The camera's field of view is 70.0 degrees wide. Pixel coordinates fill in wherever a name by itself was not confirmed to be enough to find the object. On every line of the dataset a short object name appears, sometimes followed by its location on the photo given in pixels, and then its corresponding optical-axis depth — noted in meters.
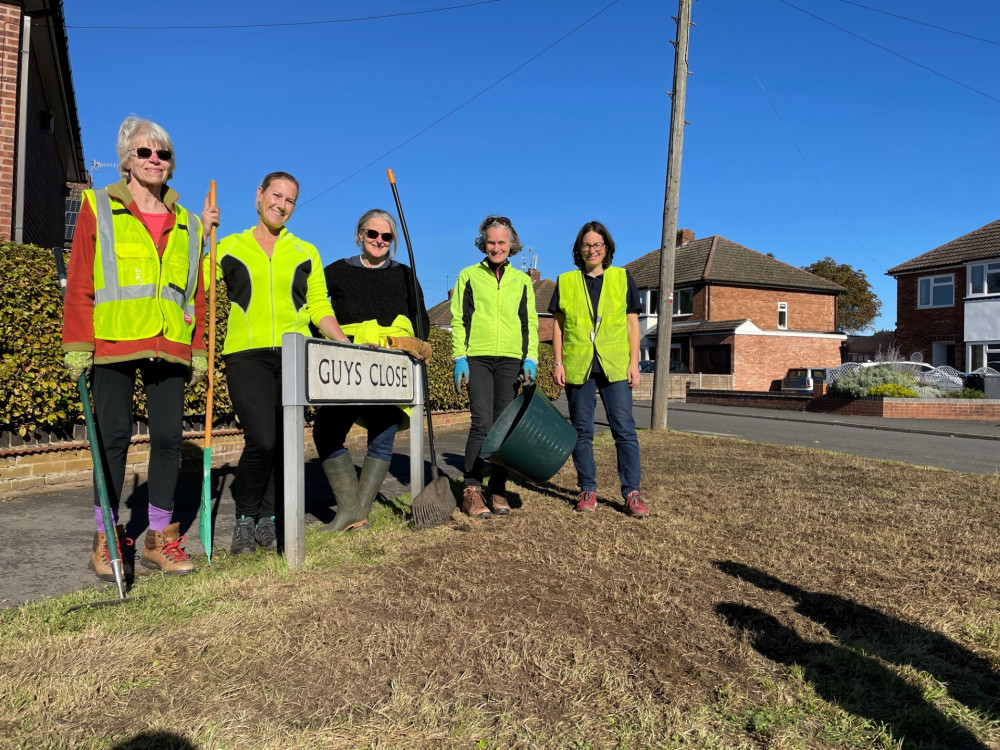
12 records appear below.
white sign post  3.31
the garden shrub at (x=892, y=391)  18.89
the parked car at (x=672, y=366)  37.24
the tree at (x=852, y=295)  56.66
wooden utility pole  11.61
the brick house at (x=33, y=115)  8.26
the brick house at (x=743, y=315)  36.34
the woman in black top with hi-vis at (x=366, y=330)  4.23
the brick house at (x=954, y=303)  28.61
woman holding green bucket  4.66
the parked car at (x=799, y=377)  32.22
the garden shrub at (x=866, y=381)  19.67
